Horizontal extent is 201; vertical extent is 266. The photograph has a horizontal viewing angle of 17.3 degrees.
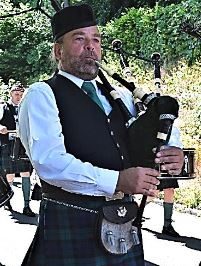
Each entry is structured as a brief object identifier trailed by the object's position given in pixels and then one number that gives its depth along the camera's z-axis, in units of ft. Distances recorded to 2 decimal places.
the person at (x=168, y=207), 19.65
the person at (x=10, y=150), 23.56
